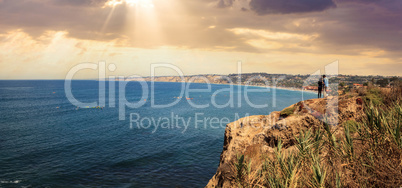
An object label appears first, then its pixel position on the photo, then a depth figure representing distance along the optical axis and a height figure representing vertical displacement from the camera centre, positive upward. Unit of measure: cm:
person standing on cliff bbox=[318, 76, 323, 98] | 2301 +0
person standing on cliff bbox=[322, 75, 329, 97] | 2159 +20
